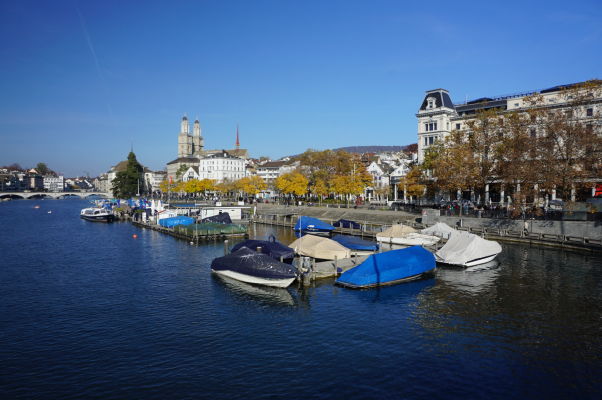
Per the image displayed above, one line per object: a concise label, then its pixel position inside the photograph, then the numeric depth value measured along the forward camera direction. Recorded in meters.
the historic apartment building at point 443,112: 86.94
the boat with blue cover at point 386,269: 33.62
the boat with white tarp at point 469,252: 40.59
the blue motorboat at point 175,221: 73.12
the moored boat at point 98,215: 95.69
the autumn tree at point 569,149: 50.00
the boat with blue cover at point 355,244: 45.06
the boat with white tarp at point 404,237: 49.59
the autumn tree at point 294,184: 107.62
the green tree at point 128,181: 165.00
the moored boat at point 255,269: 33.41
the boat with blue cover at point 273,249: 40.16
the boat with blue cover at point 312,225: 64.62
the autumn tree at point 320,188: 101.91
